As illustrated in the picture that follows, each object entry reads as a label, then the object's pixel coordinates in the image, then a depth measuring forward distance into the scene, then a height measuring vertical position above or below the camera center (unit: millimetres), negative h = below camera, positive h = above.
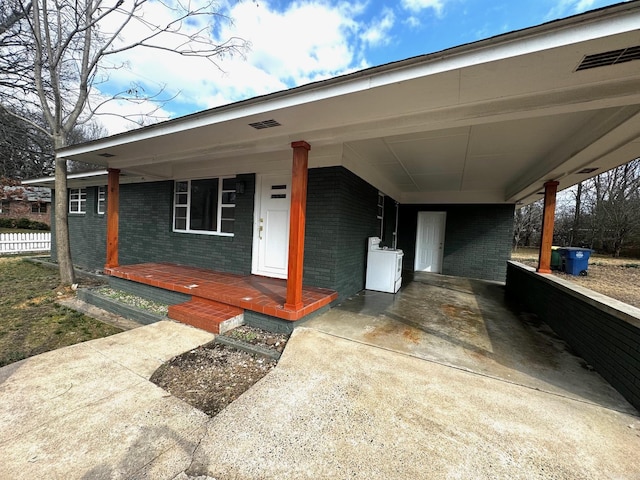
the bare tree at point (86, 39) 5633 +4103
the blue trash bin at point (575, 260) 7682 -605
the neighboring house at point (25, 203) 17797 +703
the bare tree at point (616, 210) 14023 +1789
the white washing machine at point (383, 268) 5297 -776
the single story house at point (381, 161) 1869 +1143
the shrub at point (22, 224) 16828 -701
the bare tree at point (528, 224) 20766 +1064
